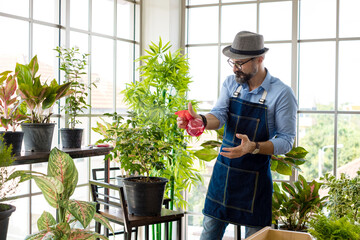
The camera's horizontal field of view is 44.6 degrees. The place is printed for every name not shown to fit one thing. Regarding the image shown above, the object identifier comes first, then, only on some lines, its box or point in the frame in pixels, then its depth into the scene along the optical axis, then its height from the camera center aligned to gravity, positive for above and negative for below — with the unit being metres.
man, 2.88 -0.11
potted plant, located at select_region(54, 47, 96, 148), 3.23 -0.13
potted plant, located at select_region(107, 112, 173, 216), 2.88 -0.35
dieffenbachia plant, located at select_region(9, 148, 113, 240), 2.31 -0.50
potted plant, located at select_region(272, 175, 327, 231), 3.71 -0.78
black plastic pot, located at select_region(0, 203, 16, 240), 2.25 -0.57
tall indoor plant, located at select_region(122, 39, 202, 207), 4.13 +0.11
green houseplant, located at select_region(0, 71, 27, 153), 2.61 -0.02
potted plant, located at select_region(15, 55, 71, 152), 2.70 +0.05
